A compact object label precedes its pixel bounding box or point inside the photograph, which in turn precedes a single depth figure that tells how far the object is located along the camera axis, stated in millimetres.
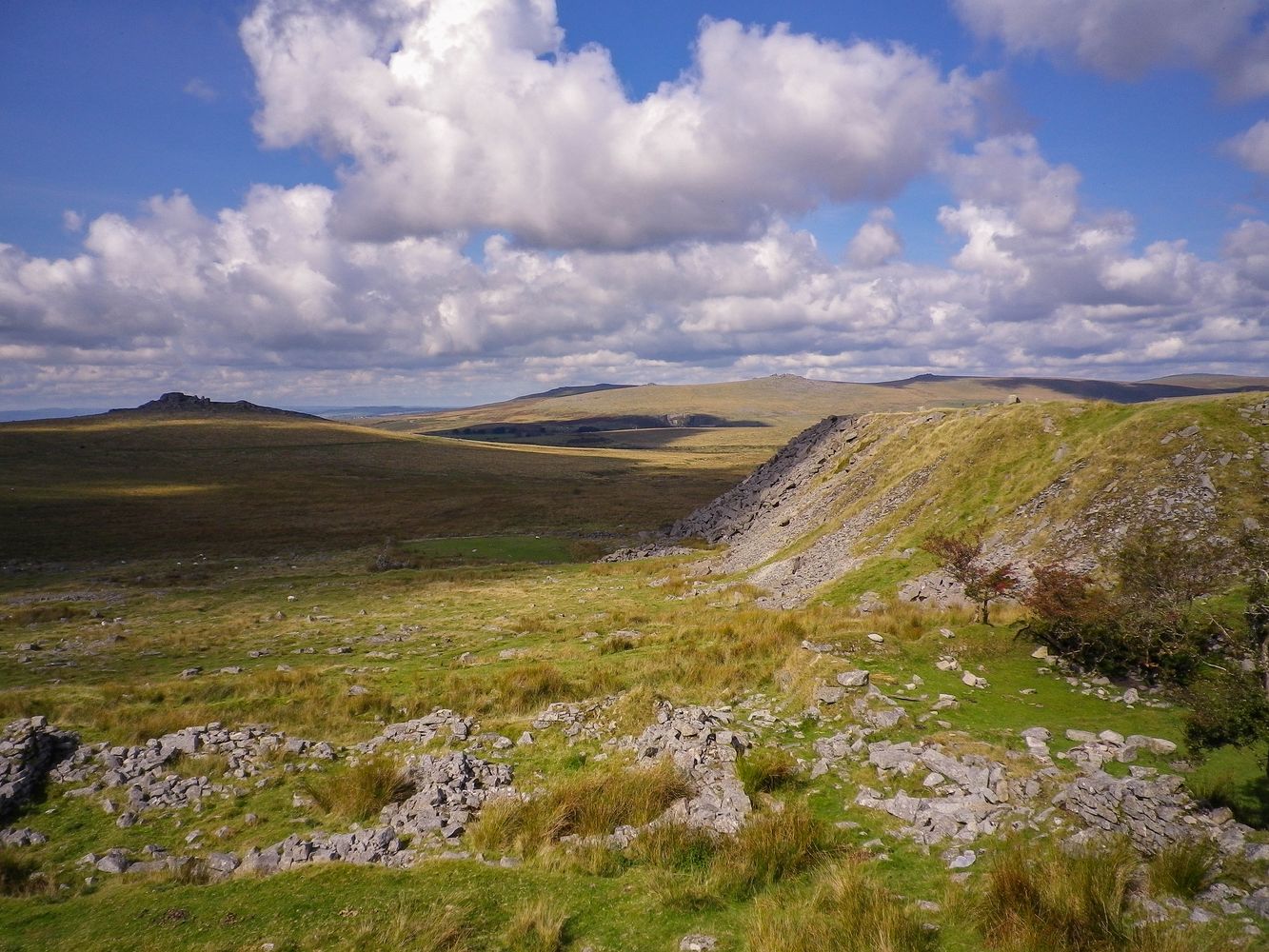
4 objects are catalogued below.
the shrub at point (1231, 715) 8625
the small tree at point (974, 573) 18031
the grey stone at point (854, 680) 13993
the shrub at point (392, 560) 46562
